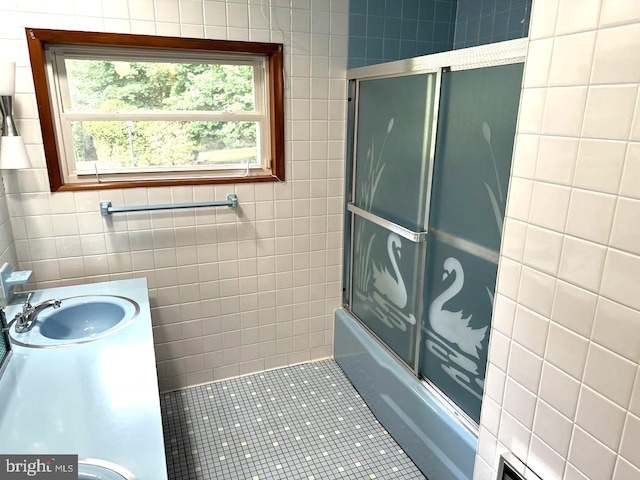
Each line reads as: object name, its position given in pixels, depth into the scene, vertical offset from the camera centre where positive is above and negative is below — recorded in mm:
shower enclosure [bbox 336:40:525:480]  1461 -359
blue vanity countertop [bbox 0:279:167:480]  1011 -721
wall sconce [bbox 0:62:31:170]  1659 -79
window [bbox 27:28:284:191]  1909 +64
